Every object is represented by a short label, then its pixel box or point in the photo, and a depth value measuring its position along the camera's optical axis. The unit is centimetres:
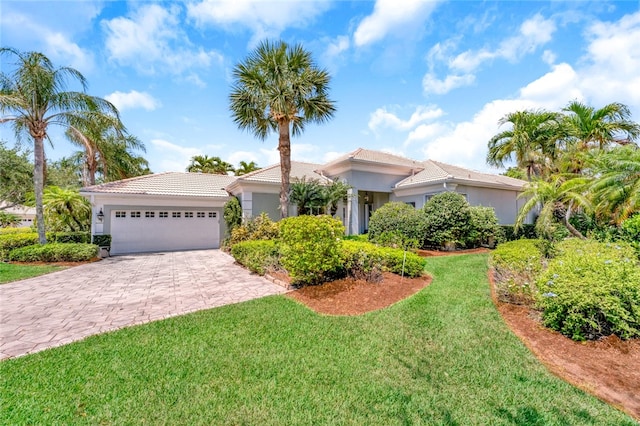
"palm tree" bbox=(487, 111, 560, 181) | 1588
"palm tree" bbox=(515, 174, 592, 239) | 909
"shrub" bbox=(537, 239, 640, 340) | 418
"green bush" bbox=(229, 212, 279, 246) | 1329
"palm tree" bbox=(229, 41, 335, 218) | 1228
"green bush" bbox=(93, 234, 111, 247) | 1385
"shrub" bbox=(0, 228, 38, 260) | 1206
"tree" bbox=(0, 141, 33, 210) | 2241
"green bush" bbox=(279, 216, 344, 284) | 699
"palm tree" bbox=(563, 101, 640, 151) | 1484
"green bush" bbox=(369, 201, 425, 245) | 1189
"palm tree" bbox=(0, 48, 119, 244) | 1154
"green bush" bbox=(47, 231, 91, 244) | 1372
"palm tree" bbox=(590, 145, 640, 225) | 838
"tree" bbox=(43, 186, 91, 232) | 1460
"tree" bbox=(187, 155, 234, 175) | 3209
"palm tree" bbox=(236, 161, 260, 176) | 3183
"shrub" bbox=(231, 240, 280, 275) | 920
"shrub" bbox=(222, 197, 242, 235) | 1497
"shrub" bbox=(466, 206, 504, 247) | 1258
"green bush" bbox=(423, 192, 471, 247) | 1204
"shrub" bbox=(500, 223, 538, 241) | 1502
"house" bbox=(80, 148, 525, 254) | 1495
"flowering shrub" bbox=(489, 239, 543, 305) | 554
